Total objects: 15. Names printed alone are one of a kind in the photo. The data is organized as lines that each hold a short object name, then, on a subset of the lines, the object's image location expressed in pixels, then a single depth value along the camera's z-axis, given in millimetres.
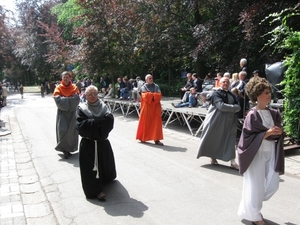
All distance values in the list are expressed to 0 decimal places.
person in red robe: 8672
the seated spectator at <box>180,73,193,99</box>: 13551
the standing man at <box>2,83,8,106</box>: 16338
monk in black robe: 4613
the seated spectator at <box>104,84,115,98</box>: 19266
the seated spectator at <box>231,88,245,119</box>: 8477
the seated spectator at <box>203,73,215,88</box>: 14633
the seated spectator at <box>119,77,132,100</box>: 17469
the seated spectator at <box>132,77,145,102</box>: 14796
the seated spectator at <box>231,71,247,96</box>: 8745
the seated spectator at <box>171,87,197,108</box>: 11828
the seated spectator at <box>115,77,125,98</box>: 18216
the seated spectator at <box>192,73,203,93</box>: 13259
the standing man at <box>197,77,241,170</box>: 6066
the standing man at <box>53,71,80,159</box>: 7117
